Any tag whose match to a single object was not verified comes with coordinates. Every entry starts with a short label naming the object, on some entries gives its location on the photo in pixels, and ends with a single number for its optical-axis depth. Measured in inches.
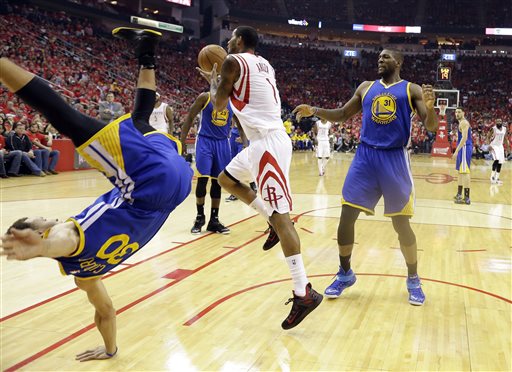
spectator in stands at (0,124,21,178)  437.4
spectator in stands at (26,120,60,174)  466.9
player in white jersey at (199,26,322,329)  128.6
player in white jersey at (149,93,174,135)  374.9
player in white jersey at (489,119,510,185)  481.0
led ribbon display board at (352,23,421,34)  1515.7
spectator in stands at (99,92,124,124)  489.7
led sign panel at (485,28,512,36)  1478.8
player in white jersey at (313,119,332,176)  531.8
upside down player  84.8
